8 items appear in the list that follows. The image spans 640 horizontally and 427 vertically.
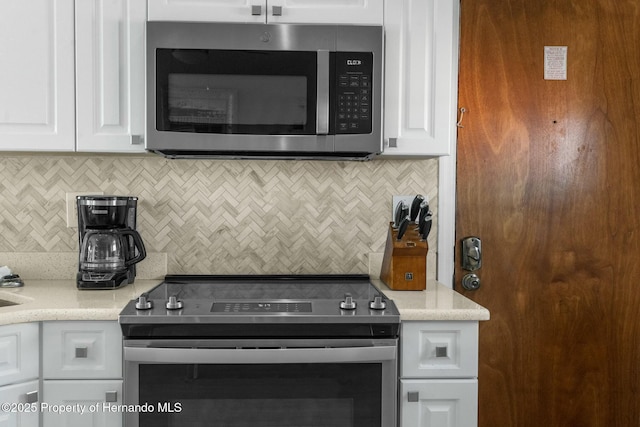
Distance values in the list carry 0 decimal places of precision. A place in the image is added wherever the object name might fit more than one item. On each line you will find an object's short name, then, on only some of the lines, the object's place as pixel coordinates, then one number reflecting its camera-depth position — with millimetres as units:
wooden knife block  2049
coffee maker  2066
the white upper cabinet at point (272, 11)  2008
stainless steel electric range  1700
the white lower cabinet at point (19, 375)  1699
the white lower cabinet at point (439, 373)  1779
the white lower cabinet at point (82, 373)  1749
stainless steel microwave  1960
